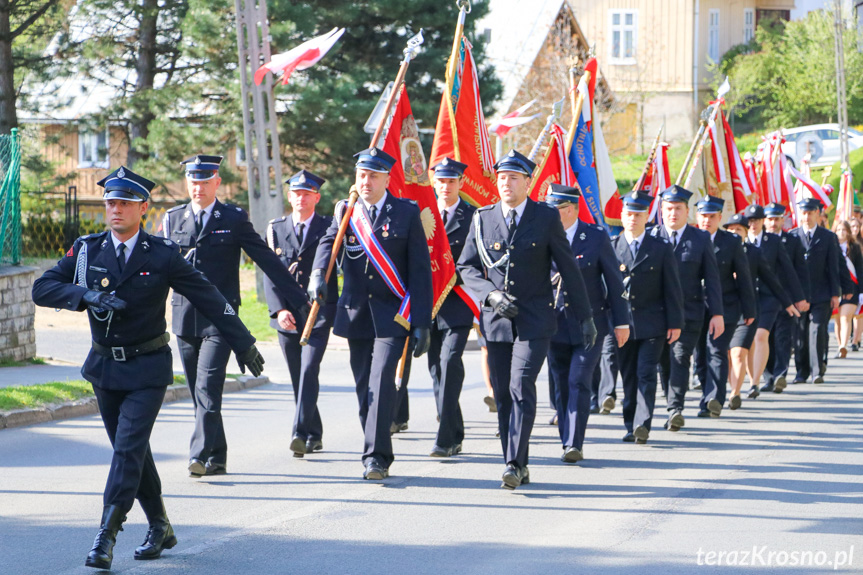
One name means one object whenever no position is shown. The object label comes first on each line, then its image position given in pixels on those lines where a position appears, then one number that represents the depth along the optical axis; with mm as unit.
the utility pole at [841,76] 30828
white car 38625
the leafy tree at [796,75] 43594
